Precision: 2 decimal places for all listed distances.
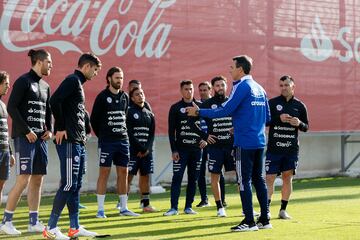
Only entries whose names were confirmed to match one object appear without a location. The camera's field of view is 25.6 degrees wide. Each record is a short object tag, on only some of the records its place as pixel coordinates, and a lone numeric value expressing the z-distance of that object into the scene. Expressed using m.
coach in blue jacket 8.69
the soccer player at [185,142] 10.78
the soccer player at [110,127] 10.21
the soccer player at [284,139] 10.05
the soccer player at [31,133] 8.39
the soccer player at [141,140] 11.02
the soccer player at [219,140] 10.51
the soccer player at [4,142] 8.69
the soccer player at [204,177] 11.41
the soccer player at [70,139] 7.73
